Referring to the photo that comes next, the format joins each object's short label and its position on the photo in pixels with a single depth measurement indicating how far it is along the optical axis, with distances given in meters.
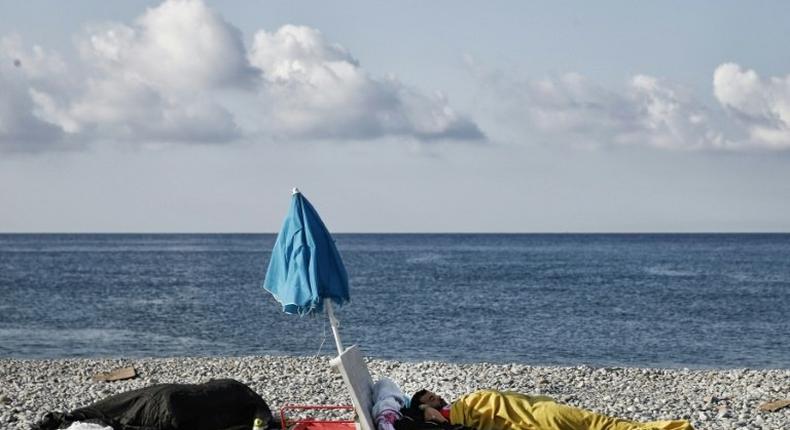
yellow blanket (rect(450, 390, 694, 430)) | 9.98
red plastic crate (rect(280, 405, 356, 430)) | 10.28
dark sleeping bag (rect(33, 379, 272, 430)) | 10.78
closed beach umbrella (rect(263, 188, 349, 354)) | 10.31
